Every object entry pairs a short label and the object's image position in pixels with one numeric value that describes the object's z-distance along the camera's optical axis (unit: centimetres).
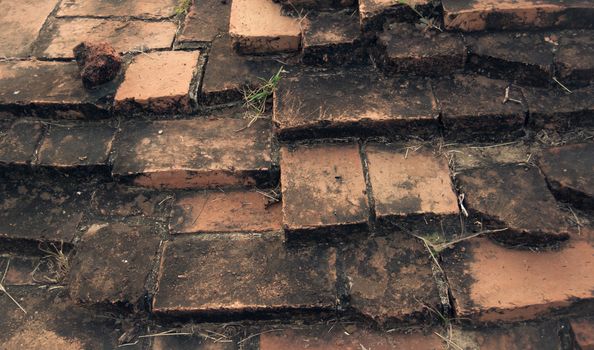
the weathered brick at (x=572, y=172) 189
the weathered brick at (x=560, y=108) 200
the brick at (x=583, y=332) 171
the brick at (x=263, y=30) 221
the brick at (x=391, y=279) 176
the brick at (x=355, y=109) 201
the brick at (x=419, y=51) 206
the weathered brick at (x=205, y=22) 244
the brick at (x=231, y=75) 219
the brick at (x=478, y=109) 200
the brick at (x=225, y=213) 198
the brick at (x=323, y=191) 185
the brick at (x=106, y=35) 244
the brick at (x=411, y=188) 188
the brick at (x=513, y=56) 204
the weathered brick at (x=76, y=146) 207
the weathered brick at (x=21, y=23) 252
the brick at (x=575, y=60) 202
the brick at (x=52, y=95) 217
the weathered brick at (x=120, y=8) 263
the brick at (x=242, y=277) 177
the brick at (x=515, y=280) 173
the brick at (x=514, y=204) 182
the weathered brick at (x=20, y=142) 211
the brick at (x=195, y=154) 203
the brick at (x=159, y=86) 217
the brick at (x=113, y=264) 183
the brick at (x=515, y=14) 206
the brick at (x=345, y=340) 177
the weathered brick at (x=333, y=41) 213
